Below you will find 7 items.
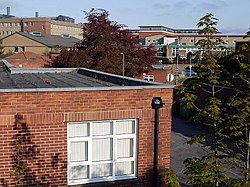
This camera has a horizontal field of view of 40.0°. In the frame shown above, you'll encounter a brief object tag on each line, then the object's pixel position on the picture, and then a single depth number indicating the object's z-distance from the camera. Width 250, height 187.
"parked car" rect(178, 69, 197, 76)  55.68
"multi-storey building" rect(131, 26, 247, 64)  94.31
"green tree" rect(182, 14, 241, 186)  6.00
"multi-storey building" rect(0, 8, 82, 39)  111.25
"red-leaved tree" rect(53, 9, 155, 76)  31.11
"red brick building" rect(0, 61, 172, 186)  7.86
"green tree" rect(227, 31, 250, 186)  5.81
